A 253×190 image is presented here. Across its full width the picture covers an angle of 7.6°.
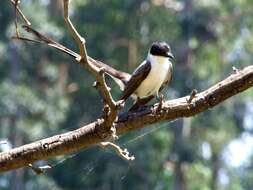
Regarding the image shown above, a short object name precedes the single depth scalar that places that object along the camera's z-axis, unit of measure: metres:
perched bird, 13.27
